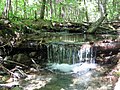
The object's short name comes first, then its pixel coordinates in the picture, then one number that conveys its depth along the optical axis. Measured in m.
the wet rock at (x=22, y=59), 4.97
